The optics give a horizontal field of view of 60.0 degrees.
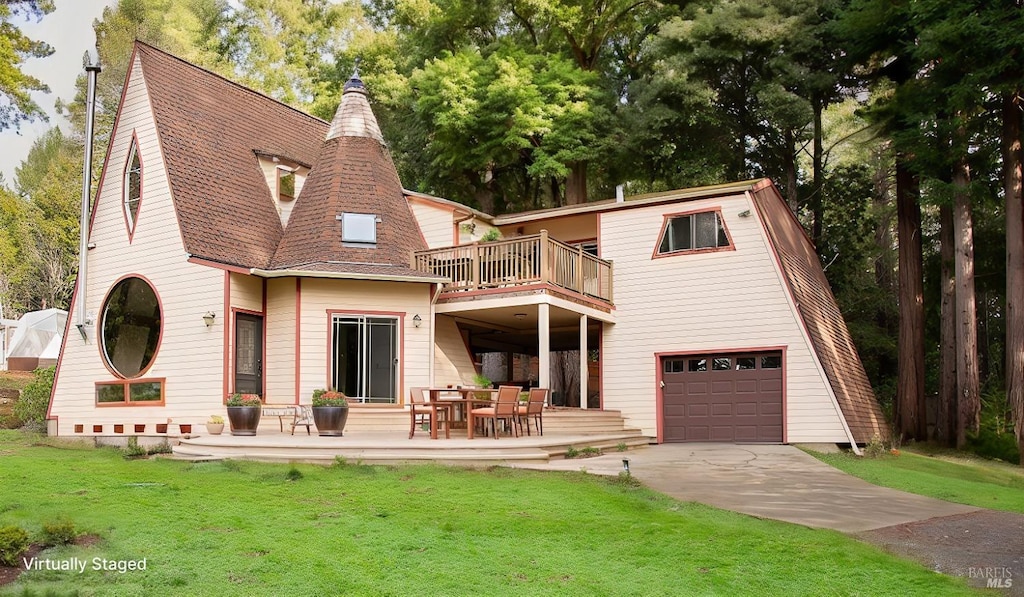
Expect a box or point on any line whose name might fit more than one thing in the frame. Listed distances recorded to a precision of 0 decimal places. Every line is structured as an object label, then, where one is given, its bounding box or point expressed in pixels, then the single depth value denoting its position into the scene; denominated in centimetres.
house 1756
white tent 3422
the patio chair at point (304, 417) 1549
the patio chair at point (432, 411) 1450
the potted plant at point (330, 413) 1466
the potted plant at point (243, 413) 1462
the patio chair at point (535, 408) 1498
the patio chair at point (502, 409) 1416
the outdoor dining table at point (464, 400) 1430
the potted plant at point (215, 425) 1540
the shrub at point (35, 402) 2011
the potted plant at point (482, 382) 1861
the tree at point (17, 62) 2148
